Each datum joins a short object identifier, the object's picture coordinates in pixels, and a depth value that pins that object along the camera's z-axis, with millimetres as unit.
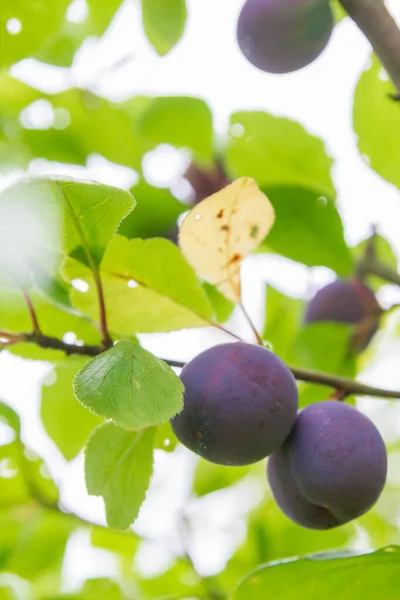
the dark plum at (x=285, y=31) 536
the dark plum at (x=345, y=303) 654
